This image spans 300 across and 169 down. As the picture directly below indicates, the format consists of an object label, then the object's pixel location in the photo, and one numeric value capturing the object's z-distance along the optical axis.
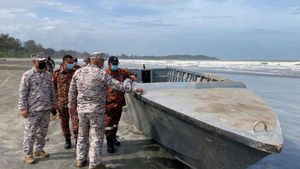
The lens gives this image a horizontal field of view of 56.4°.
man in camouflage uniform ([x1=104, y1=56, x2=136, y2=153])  4.79
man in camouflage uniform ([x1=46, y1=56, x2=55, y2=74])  6.86
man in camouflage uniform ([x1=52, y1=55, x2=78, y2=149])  4.92
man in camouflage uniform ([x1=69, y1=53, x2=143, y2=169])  4.06
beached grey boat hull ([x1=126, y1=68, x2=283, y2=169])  2.99
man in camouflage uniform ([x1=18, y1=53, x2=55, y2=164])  4.30
